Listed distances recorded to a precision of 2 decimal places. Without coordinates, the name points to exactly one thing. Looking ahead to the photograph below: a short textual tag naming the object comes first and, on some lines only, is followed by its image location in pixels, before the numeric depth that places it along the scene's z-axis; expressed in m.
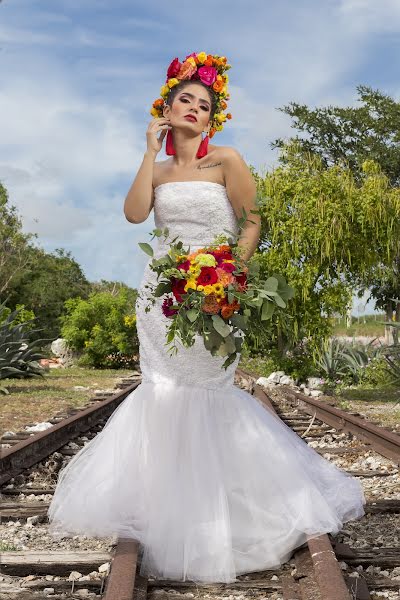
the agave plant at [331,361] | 15.91
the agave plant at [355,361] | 16.53
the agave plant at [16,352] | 14.73
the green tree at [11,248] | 44.44
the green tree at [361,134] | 39.38
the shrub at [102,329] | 24.86
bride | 3.75
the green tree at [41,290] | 47.44
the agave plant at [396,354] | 9.76
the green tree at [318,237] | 15.03
